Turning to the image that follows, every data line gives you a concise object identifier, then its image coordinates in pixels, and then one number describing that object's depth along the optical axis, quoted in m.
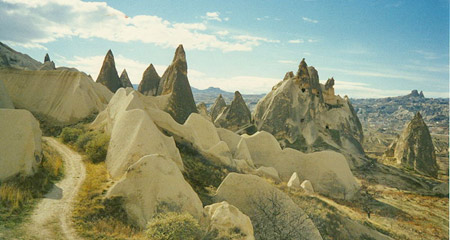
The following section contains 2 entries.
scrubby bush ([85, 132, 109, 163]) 17.22
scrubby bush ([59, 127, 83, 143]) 22.19
